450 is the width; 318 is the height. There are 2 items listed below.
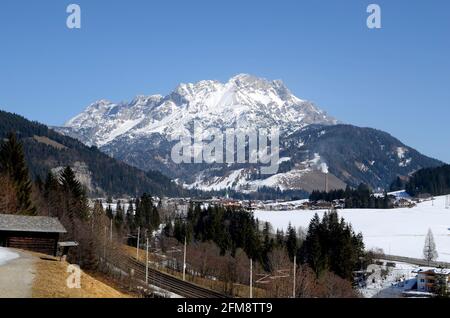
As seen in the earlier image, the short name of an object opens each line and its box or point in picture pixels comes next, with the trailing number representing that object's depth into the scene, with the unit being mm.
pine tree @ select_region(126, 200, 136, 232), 139138
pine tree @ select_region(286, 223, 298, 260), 123125
